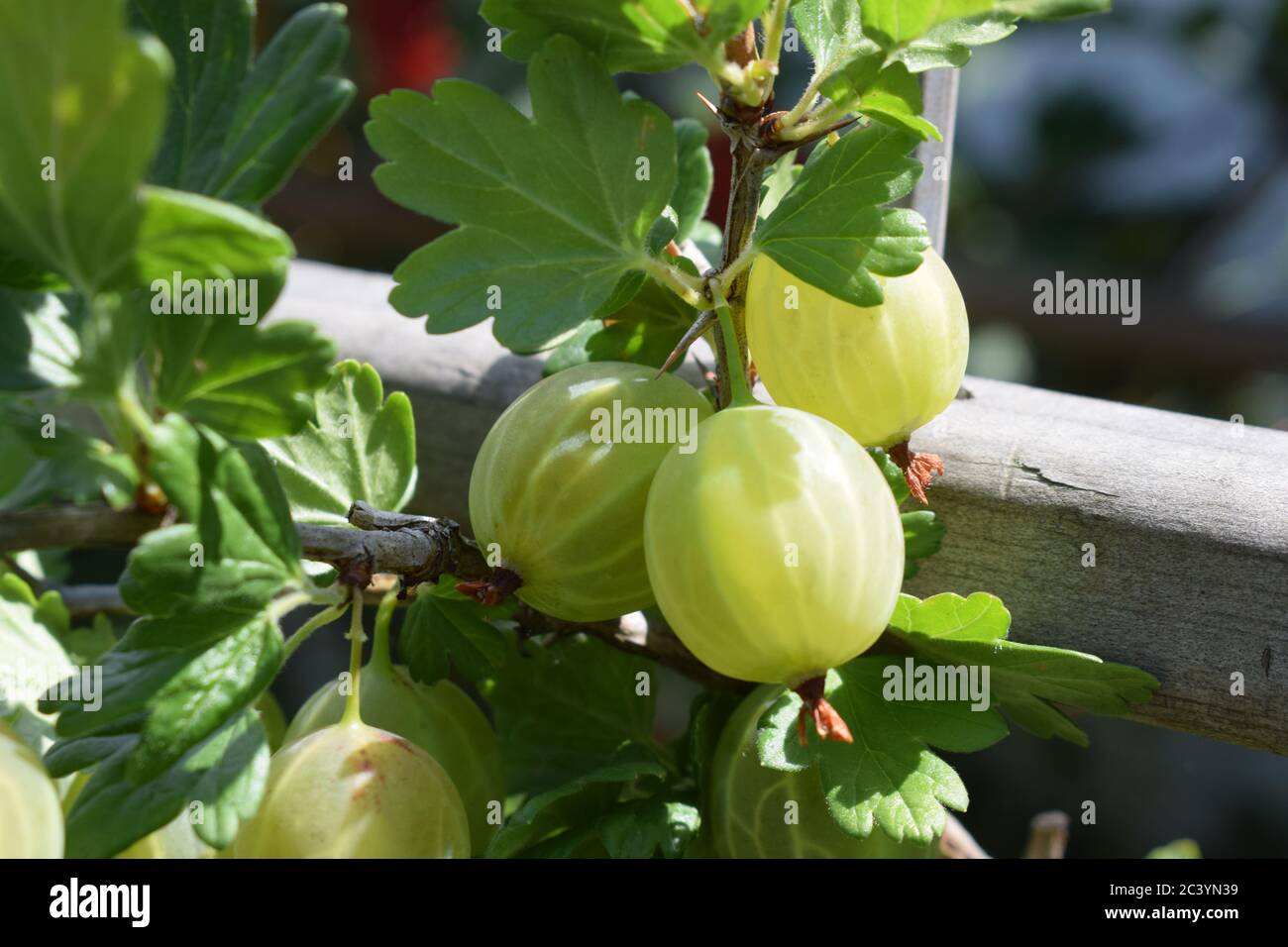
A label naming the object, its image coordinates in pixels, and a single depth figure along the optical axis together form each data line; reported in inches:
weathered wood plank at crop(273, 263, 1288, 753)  11.6
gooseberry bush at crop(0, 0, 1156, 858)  10.5
